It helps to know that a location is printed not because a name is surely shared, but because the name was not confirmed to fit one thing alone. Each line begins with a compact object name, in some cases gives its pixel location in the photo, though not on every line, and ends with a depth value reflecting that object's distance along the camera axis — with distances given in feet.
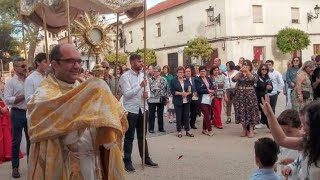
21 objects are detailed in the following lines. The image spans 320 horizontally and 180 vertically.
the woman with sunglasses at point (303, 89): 22.92
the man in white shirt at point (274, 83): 28.22
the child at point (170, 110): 33.88
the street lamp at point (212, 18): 86.05
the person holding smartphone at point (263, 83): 26.35
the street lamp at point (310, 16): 91.54
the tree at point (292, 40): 80.80
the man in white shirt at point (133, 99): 17.97
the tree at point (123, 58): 86.44
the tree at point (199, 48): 82.34
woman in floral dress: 25.13
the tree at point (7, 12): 95.79
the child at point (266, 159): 10.16
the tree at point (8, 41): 108.27
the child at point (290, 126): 10.80
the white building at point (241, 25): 84.74
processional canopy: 14.53
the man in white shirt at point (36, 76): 15.70
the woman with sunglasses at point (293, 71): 28.66
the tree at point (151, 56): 98.98
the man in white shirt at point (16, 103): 17.35
